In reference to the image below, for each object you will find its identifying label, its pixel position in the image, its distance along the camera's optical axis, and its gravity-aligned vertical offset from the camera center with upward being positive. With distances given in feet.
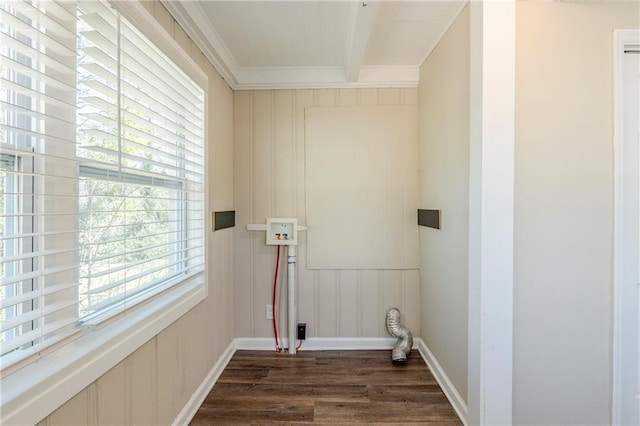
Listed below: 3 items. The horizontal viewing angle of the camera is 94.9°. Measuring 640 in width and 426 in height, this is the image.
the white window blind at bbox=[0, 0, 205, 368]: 2.75 +0.51
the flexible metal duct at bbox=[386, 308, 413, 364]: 7.45 -3.34
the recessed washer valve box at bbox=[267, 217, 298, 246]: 7.87 -0.54
